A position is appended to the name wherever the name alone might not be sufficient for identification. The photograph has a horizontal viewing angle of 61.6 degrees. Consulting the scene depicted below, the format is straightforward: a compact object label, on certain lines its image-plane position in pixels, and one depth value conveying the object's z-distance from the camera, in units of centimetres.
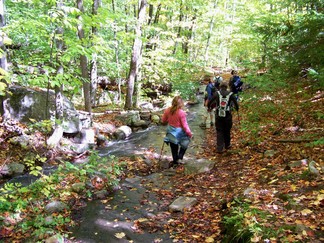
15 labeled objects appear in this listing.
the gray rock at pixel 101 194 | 587
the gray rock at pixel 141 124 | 1370
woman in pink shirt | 735
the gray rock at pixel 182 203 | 511
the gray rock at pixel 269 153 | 650
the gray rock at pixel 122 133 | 1212
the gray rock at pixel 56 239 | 399
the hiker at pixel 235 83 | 1157
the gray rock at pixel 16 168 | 788
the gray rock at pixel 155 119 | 1471
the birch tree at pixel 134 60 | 1432
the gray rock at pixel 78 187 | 594
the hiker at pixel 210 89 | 1136
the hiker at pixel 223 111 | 775
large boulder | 988
